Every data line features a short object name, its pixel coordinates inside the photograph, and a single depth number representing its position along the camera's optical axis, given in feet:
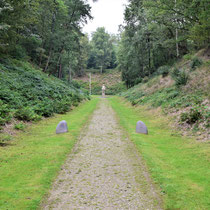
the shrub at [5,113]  31.94
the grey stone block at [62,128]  33.88
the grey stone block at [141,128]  34.68
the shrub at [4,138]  26.76
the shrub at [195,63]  59.69
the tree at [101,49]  268.21
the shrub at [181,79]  55.01
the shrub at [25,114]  37.56
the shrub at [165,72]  77.82
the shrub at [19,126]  33.27
